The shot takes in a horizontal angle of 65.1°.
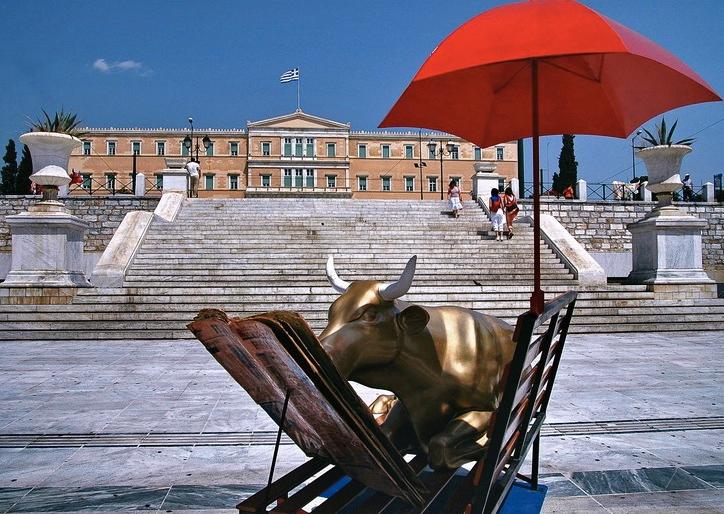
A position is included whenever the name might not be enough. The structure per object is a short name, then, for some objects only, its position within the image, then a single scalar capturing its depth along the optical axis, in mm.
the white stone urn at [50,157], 11461
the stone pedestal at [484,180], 19766
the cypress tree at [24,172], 42894
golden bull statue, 1964
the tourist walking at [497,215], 15188
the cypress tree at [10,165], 46550
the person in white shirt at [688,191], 24828
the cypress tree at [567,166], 48938
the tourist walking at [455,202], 17672
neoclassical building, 62938
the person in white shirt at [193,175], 20977
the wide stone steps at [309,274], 9828
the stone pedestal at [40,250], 10586
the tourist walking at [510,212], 15281
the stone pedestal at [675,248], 11781
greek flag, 53906
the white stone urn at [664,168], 12234
